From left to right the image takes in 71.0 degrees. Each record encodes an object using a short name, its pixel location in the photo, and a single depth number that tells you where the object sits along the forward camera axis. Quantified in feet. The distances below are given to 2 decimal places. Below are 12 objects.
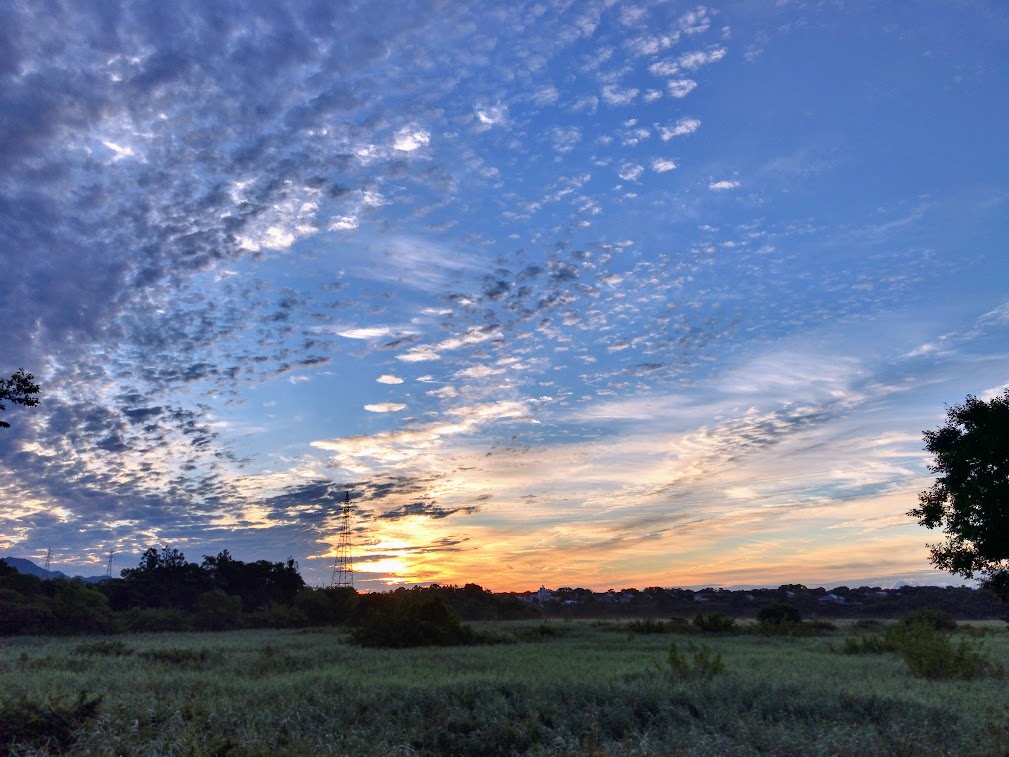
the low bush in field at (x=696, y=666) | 58.59
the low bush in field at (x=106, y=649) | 86.02
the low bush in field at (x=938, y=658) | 66.80
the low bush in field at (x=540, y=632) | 124.16
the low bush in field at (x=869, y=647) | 97.54
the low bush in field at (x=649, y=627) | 135.44
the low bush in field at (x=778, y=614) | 154.71
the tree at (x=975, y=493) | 61.93
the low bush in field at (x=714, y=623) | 141.18
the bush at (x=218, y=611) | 175.63
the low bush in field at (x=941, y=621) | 144.36
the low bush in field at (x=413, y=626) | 106.52
